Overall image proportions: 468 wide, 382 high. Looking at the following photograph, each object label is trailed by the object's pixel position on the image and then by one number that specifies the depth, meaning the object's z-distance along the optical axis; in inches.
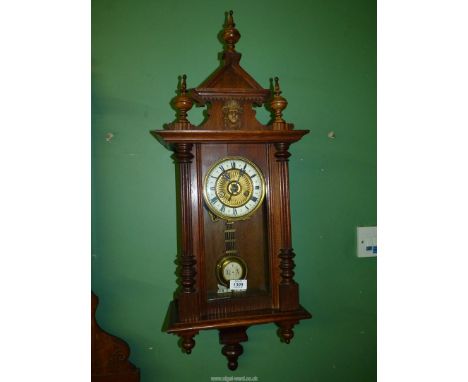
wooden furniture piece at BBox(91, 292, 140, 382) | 31.4
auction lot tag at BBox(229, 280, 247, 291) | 29.1
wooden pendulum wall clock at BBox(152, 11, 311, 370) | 27.3
